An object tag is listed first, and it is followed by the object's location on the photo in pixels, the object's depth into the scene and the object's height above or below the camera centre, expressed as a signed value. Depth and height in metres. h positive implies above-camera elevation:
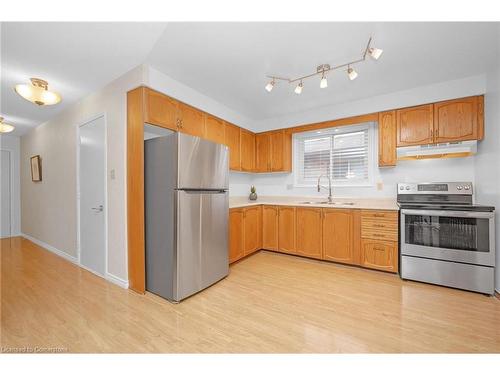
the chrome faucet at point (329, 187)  3.45 -0.04
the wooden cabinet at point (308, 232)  3.11 -0.73
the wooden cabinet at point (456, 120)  2.47 +0.78
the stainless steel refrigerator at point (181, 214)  1.99 -0.29
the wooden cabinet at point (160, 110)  2.16 +0.86
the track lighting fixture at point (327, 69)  1.75 +1.27
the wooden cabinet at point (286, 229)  3.34 -0.73
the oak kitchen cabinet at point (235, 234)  2.96 -0.72
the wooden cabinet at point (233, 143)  3.38 +0.73
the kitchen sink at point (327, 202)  3.32 -0.30
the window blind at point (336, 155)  3.38 +0.52
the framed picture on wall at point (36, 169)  3.90 +0.38
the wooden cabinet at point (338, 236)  2.88 -0.74
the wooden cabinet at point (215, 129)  2.97 +0.87
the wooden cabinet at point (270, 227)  3.52 -0.73
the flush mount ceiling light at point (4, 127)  2.83 +0.85
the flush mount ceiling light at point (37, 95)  1.93 +0.92
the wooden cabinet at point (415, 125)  2.68 +0.78
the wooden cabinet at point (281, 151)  3.79 +0.63
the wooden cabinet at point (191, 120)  2.57 +0.87
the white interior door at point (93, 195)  2.56 -0.10
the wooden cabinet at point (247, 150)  3.74 +0.67
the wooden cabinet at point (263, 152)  3.96 +0.65
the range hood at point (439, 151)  2.50 +0.42
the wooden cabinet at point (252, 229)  3.25 -0.72
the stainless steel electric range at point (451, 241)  2.17 -0.66
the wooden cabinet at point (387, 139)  2.89 +0.64
